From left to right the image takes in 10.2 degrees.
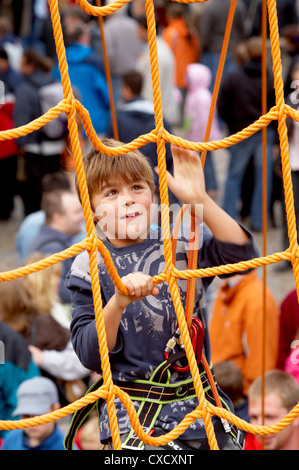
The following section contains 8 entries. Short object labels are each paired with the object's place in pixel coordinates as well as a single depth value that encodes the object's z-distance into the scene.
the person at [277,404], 5.64
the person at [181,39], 16.35
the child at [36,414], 5.88
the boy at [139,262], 3.77
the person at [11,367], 6.42
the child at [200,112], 11.83
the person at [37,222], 8.67
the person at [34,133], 11.16
